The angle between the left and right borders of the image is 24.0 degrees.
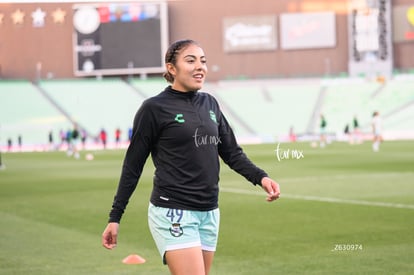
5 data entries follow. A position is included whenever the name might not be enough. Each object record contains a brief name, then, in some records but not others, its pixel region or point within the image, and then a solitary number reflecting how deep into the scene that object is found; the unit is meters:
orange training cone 12.29
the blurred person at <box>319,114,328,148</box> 56.12
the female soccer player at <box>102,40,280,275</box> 6.71
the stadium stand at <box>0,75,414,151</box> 79.12
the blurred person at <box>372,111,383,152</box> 46.17
